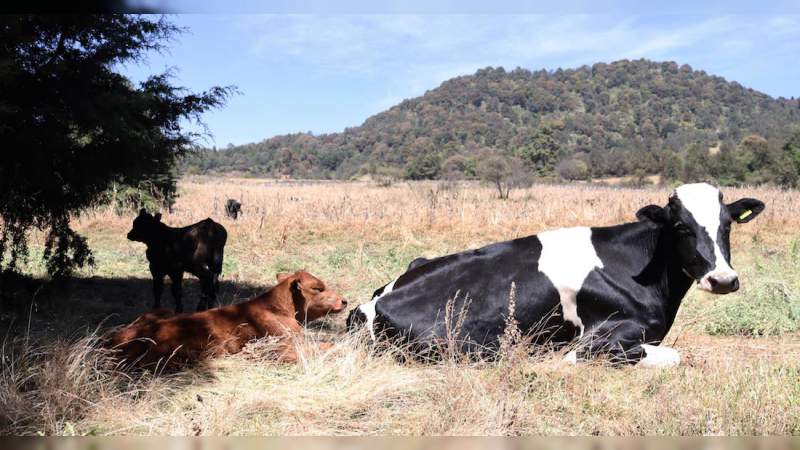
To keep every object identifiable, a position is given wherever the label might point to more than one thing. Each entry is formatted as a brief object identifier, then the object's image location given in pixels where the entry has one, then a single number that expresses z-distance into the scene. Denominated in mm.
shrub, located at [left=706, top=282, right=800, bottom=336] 6754
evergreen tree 6887
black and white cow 5148
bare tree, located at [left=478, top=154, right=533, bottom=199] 39938
